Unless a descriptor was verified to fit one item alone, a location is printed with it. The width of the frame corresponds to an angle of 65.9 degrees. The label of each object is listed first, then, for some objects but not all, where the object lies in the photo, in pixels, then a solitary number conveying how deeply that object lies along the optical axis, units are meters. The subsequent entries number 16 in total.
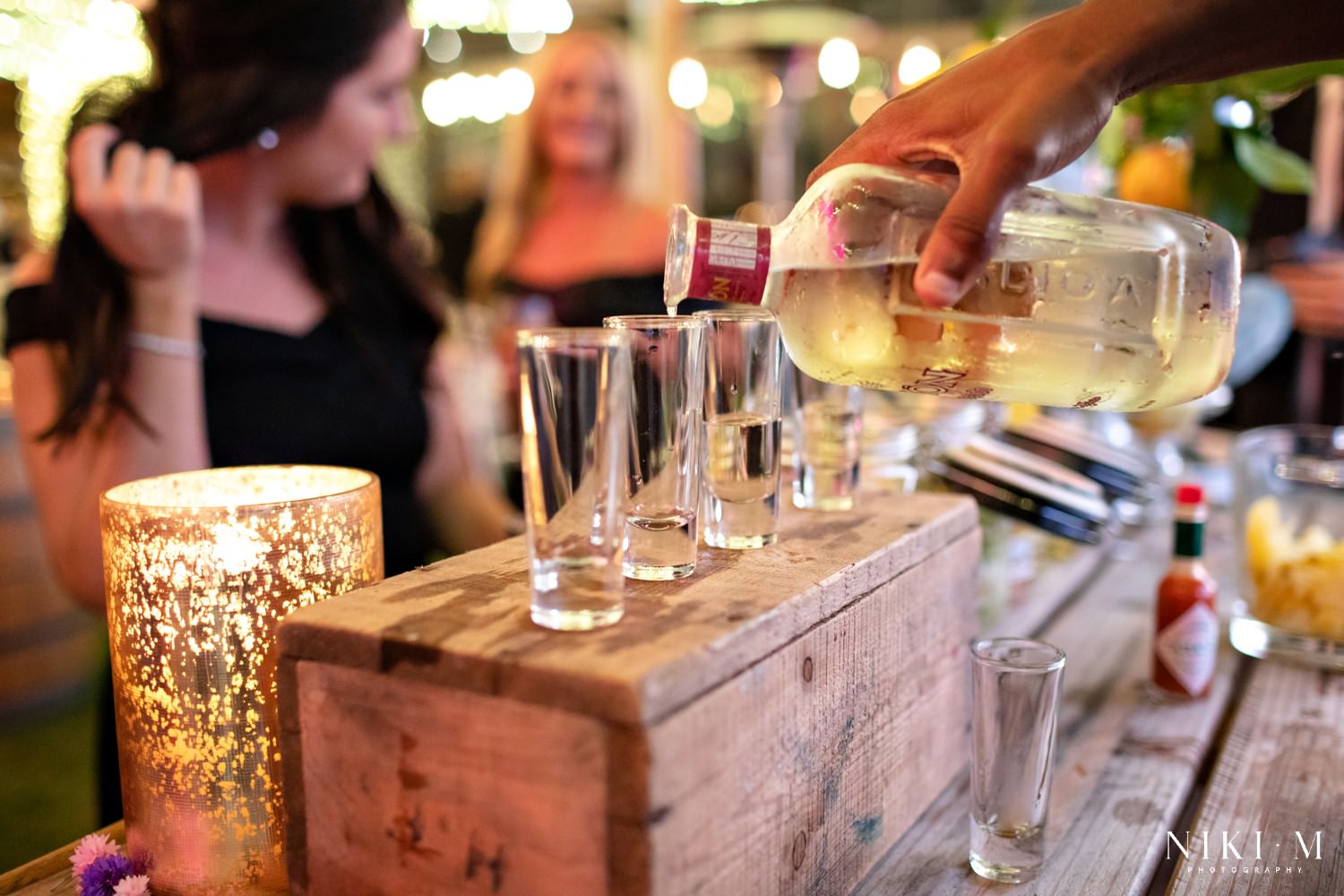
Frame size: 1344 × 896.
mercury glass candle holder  0.61
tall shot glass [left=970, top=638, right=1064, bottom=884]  0.68
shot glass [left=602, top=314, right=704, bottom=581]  0.63
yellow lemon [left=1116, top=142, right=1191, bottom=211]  1.77
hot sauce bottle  1.02
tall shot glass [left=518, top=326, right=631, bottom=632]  0.54
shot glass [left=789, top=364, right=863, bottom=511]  0.85
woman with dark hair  1.24
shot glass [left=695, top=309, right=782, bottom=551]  0.72
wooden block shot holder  0.51
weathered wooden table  0.72
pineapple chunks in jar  1.09
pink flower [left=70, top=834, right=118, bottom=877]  0.67
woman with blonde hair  2.71
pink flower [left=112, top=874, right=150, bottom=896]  0.63
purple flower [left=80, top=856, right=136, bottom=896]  0.65
